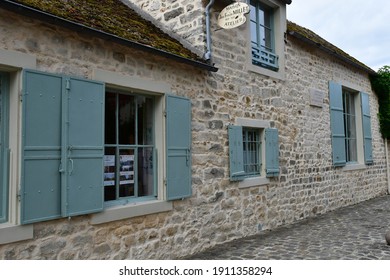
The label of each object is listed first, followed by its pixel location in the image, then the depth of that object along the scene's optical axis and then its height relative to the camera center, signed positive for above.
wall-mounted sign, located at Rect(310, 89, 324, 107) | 8.13 +1.48
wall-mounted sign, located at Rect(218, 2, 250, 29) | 5.22 +2.28
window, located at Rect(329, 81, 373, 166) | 9.99 +0.97
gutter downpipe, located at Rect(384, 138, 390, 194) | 11.63 -0.41
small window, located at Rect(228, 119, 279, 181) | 6.29 +0.20
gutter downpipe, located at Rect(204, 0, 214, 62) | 5.52 +2.18
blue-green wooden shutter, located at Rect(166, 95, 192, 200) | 4.67 +0.19
